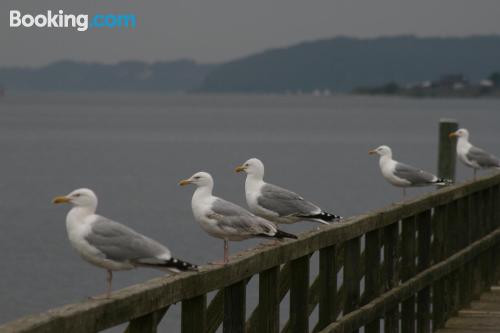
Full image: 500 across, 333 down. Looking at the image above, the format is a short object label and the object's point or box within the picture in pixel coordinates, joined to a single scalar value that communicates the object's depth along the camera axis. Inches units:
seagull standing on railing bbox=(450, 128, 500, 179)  1272.1
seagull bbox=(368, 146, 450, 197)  985.5
